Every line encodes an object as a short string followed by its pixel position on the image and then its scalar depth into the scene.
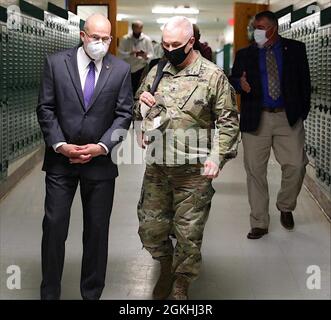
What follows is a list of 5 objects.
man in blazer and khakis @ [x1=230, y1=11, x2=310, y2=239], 4.07
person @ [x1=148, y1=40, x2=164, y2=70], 9.65
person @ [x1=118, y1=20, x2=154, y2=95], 6.09
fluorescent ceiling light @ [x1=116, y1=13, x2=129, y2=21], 16.61
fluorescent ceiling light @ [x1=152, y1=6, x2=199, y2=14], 15.47
